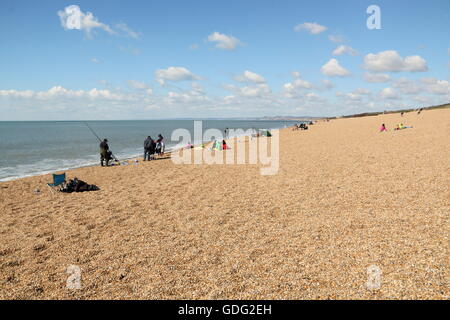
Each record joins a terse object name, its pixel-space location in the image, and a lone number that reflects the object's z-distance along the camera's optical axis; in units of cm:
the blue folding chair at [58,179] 1150
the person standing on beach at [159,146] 2216
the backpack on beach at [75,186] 1138
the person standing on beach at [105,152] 1828
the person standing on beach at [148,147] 2038
